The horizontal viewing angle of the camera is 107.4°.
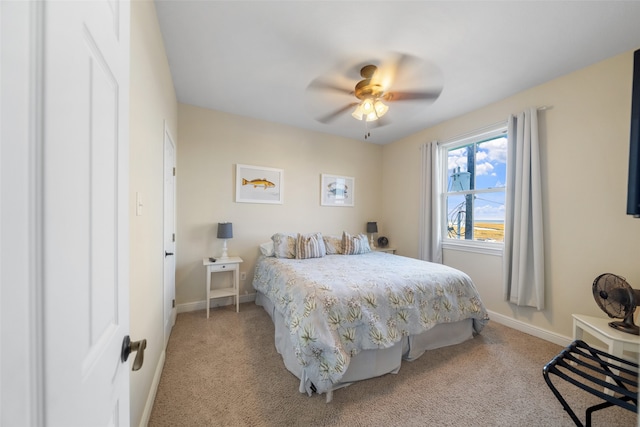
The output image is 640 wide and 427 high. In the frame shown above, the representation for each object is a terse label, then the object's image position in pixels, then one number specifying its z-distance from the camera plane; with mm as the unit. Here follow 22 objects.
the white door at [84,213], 354
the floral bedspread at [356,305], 1646
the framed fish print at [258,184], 3453
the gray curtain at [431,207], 3572
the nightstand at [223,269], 2926
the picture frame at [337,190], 4098
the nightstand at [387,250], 4289
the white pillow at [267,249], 3289
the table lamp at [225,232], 3119
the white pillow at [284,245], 3186
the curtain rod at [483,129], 2521
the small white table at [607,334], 1649
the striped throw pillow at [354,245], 3510
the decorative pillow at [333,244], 3507
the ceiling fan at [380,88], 2168
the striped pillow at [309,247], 3168
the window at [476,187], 2996
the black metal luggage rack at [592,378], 1000
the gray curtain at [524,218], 2498
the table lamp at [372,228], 4365
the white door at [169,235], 2166
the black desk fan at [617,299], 1751
